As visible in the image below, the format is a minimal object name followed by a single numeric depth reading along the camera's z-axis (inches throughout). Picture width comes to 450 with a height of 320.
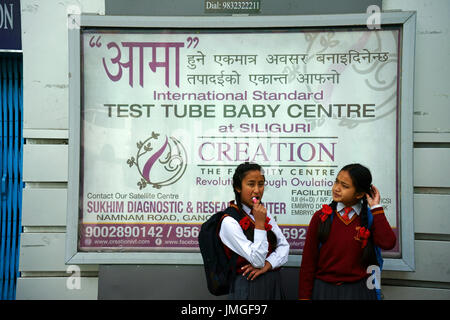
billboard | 133.6
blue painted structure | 154.6
